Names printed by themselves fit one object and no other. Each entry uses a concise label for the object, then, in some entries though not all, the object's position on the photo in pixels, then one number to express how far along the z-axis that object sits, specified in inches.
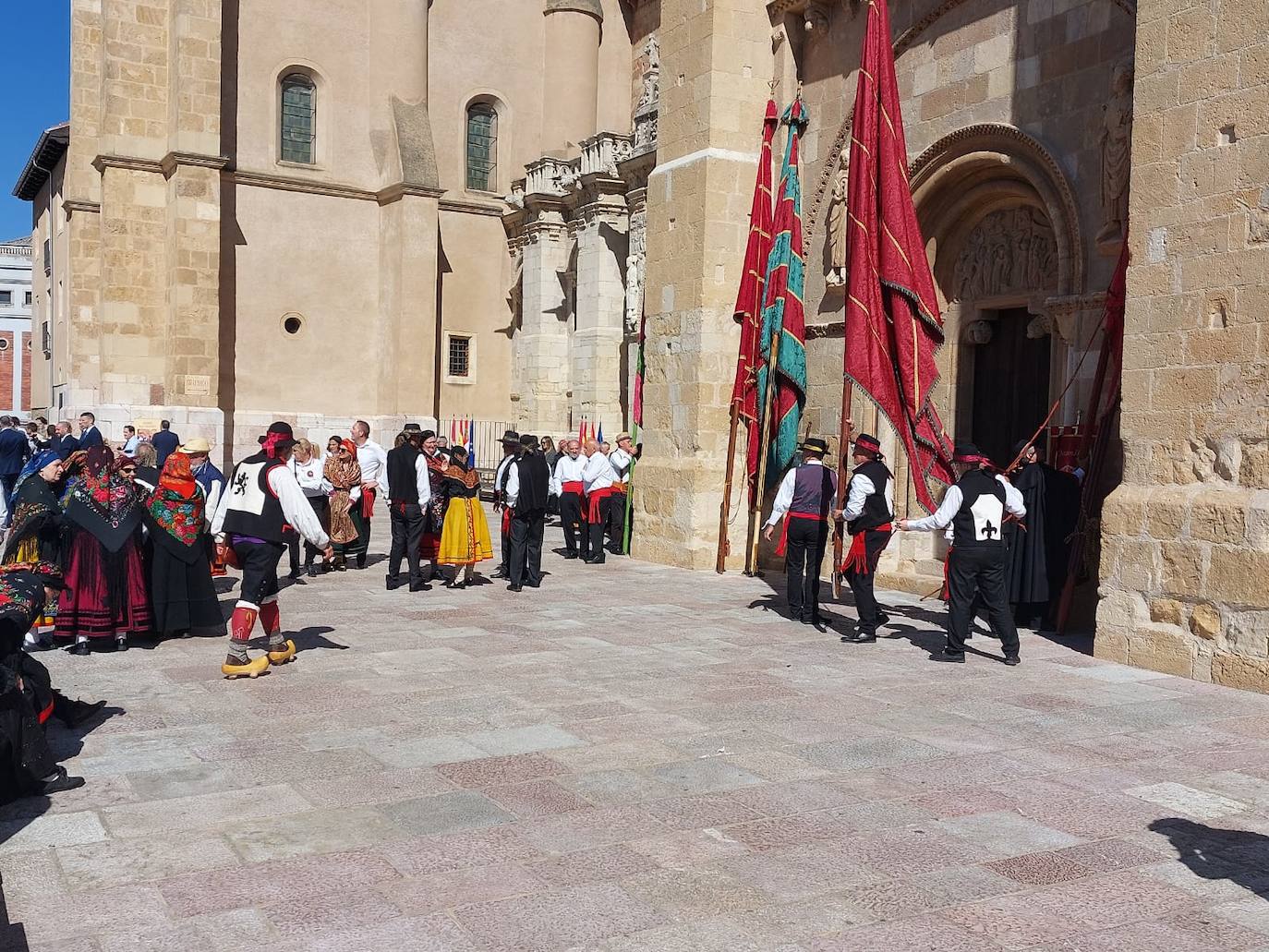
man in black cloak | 374.3
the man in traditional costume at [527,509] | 450.0
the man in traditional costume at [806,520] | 378.6
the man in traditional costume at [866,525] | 359.6
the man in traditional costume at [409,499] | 454.0
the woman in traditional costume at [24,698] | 189.8
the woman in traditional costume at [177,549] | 336.5
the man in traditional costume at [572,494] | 589.4
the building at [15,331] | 2338.8
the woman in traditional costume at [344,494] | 510.0
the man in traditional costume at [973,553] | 326.3
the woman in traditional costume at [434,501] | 461.4
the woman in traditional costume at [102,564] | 319.0
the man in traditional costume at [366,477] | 520.4
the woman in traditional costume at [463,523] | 450.3
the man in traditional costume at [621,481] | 597.3
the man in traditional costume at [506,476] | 458.3
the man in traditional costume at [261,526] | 291.0
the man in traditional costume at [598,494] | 563.5
